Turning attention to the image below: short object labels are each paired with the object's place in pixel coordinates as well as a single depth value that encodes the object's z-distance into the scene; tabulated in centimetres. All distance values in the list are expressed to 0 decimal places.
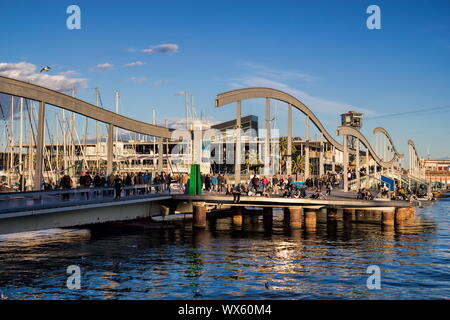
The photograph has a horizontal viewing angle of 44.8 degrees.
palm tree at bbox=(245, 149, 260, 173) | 11367
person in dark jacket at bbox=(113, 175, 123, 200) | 2930
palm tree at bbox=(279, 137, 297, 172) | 12056
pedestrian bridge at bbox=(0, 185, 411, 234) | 2248
